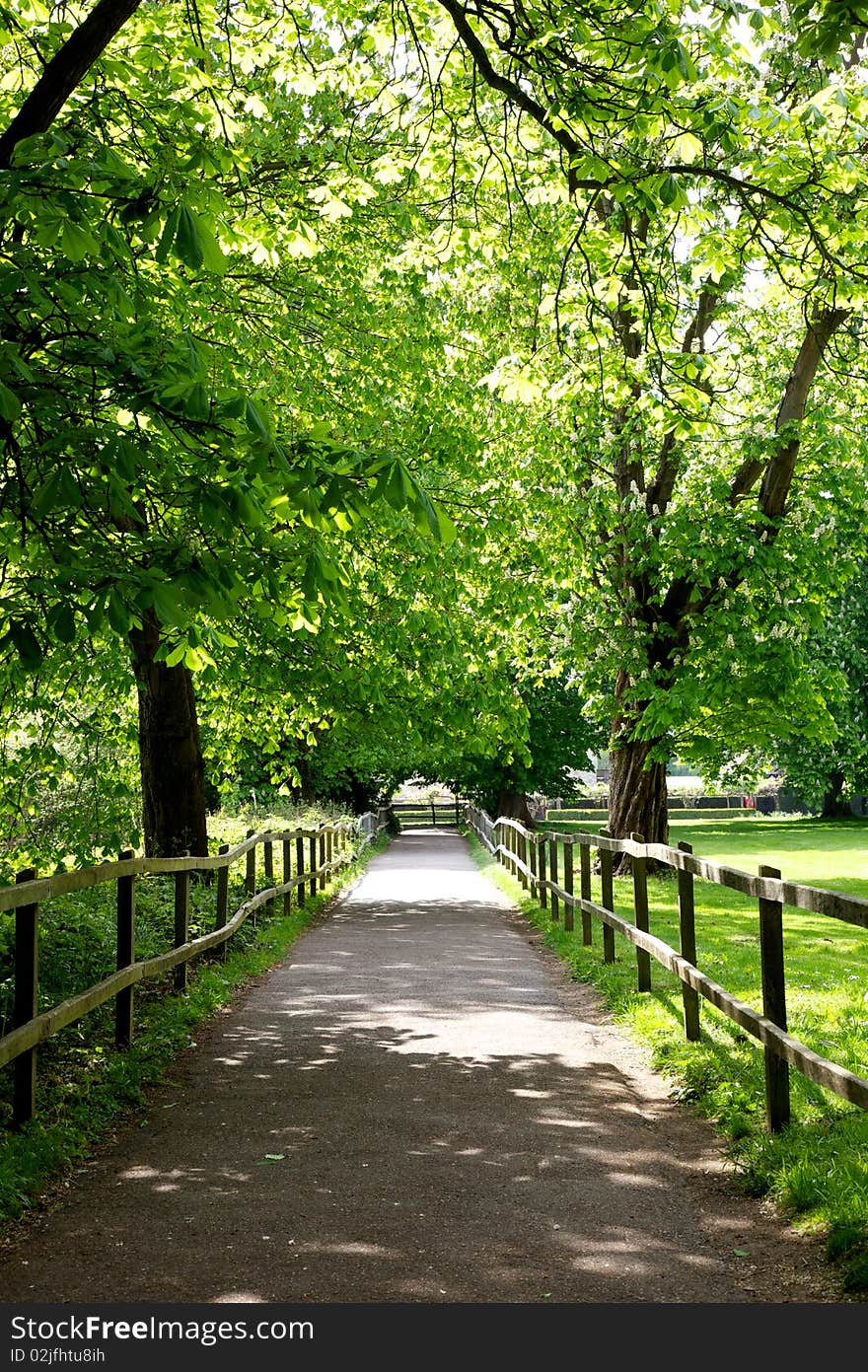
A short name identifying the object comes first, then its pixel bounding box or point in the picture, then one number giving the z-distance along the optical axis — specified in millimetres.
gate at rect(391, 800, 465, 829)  74688
